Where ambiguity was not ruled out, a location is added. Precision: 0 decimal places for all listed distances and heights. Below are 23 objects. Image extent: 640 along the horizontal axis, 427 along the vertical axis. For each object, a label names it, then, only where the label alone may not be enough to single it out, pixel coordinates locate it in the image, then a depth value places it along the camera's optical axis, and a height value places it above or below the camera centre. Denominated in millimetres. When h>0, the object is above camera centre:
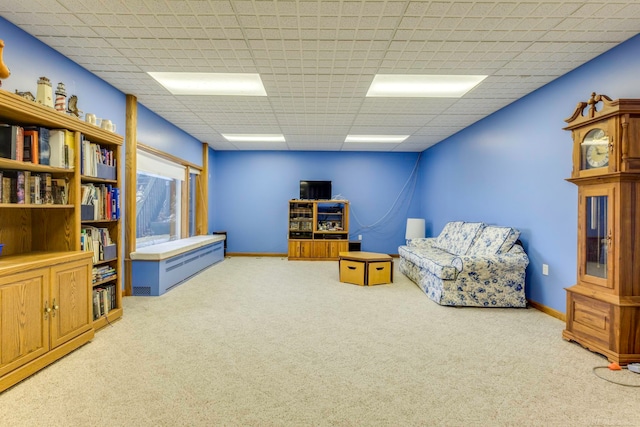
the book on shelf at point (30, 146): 2391 +501
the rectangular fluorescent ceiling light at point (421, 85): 3627 +1571
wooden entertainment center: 7336 -458
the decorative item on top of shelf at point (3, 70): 2065 +942
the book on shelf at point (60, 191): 2707 +175
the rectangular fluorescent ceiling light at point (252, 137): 6340 +1558
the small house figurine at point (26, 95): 2385 +903
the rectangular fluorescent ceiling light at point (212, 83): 3646 +1594
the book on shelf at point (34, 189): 2475 +171
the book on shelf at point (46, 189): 2596 +185
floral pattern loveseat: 3803 -804
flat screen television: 7621 +514
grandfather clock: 2393 -161
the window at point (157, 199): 4957 +212
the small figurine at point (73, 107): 2918 +979
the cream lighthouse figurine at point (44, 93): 2498 +958
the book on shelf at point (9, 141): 2256 +510
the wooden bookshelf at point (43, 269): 2072 -441
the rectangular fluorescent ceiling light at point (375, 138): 6353 +1536
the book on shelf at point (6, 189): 2277 +161
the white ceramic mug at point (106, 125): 3229 +901
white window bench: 4277 -817
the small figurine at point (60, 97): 2711 +1002
